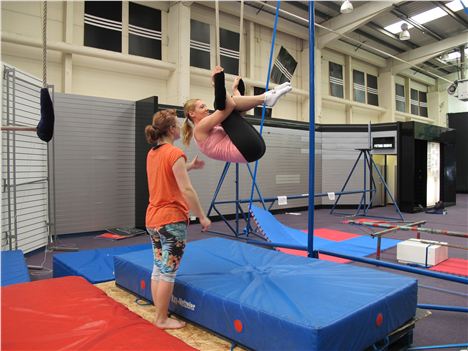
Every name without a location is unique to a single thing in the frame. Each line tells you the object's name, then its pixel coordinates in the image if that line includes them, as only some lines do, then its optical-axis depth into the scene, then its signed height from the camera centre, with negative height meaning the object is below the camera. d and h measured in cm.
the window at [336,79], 1114 +319
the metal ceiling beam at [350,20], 869 +418
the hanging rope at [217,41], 229 +93
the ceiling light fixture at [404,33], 933 +388
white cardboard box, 400 -88
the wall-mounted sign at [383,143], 873 +88
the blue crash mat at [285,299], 154 -62
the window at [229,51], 855 +314
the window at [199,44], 797 +308
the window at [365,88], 1198 +316
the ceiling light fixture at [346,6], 731 +361
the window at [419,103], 1446 +318
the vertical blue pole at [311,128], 274 +39
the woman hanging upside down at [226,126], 219 +34
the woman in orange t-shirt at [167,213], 190 -20
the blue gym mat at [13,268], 257 -74
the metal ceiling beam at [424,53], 1126 +432
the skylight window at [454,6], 945 +475
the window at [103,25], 662 +296
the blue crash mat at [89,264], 292 -79
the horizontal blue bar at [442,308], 249 -94
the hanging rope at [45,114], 202 +37
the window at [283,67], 962 +311
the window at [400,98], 1336 +309
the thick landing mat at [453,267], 372 -101
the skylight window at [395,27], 1052 +462
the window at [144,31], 717 +307
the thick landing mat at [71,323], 153 -73
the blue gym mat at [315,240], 450 -94
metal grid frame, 395 +7
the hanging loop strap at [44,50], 195 +74
